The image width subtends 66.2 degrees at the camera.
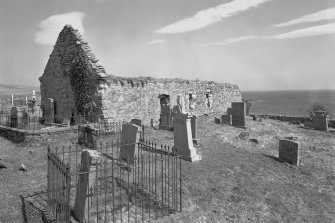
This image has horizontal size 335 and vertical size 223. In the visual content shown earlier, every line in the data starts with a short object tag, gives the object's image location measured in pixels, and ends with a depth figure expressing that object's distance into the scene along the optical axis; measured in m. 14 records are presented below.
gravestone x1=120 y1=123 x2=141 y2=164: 9.06
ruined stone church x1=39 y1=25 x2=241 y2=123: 14.97
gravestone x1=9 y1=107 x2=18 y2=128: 13.35
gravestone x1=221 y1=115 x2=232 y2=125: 18.64
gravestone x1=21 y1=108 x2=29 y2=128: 13.79
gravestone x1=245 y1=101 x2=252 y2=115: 24.69
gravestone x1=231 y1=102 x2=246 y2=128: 18.14
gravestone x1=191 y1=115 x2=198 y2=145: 12.99
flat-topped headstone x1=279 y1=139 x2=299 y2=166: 10.73
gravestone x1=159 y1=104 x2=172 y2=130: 16.47
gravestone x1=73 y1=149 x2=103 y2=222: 5.14
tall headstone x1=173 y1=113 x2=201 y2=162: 10.00
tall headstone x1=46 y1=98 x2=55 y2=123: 16.95
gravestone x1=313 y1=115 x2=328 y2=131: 18.91
